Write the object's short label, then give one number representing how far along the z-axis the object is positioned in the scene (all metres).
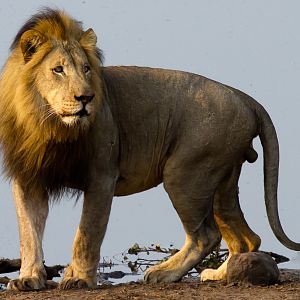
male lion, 18.50
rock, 18.97
